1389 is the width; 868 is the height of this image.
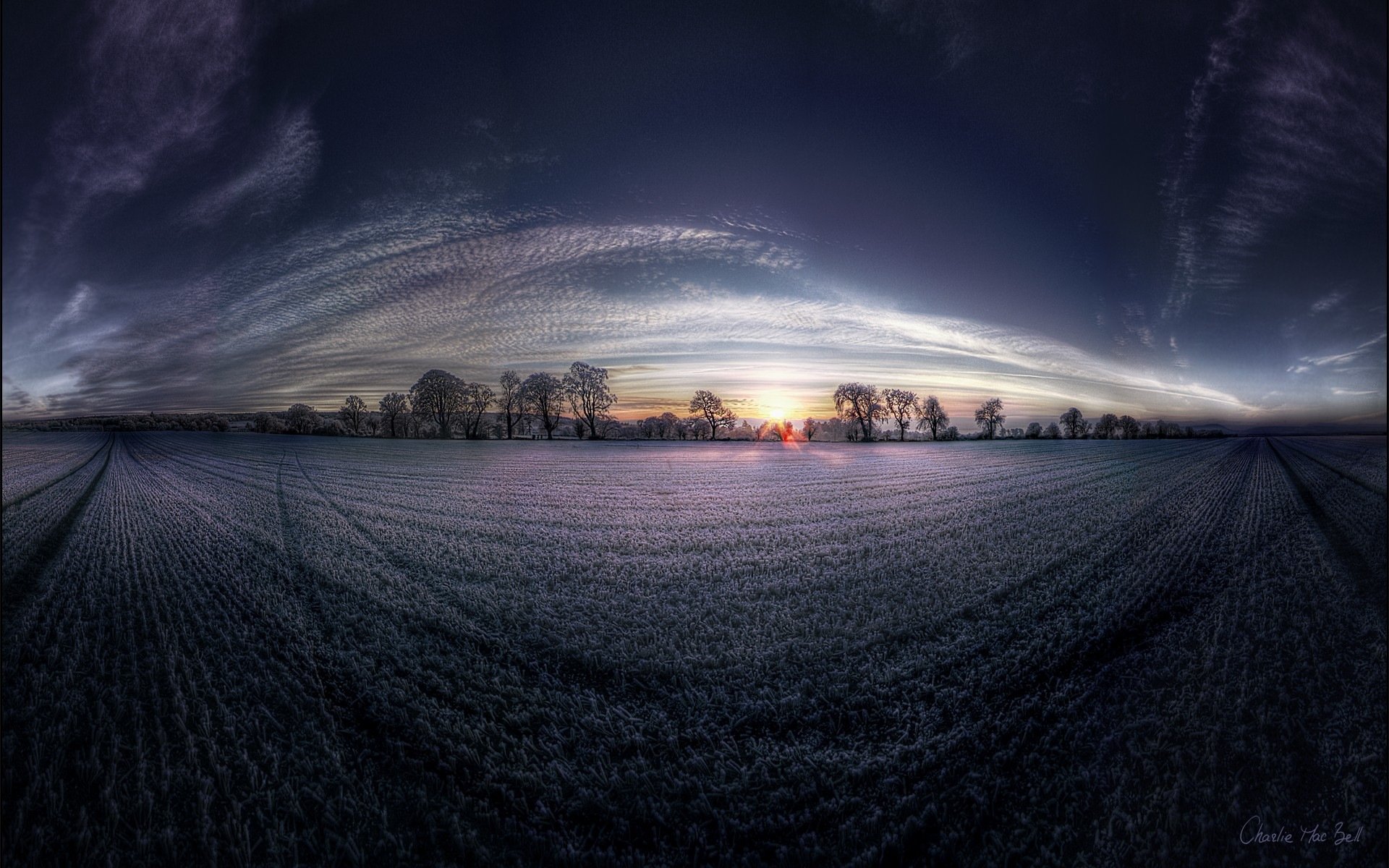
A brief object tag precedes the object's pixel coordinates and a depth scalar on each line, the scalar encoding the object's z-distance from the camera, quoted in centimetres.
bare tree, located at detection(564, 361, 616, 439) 3469
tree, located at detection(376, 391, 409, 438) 3666
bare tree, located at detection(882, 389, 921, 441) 3872
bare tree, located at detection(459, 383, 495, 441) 3709
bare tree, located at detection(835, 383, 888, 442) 3159
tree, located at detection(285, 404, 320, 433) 3041
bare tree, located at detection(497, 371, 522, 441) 3681
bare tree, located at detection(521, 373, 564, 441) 3606
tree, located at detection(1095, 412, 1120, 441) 4059
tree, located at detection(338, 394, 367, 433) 3559
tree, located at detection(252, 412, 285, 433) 3009
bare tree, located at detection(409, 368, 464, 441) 3394
